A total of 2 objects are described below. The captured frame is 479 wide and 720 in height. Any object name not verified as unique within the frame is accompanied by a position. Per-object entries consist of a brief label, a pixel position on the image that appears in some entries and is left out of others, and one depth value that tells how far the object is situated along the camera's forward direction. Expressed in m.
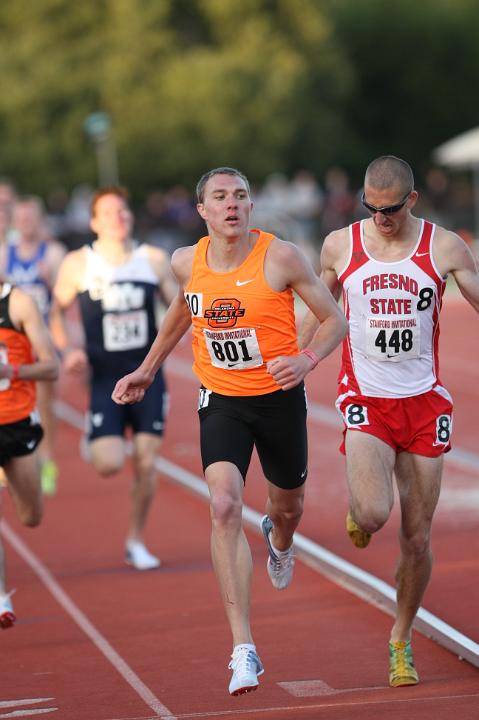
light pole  102.10
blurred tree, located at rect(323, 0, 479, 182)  140.87
